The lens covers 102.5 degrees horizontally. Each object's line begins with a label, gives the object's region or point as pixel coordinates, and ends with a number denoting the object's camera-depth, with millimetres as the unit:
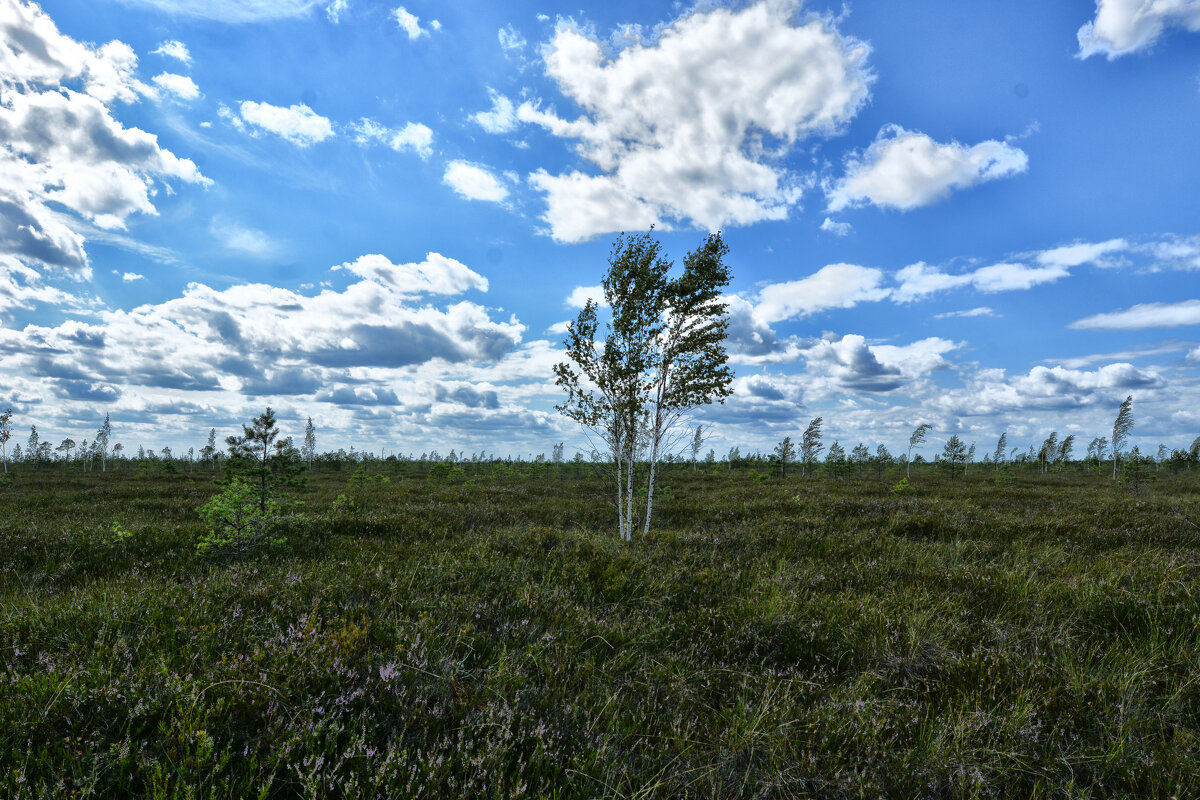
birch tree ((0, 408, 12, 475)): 41906
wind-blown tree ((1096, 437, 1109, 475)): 58850
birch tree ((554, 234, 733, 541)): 12539
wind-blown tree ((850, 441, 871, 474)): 56438
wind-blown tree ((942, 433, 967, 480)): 47281
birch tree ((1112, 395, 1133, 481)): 47312
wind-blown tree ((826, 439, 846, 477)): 38981
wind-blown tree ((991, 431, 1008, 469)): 61594
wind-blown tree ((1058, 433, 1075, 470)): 58031
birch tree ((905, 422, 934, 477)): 46875
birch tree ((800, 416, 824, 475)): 41750
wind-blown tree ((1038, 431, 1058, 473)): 58688
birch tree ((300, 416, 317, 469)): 58156
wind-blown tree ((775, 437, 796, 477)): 42819
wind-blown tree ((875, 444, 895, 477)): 57081
